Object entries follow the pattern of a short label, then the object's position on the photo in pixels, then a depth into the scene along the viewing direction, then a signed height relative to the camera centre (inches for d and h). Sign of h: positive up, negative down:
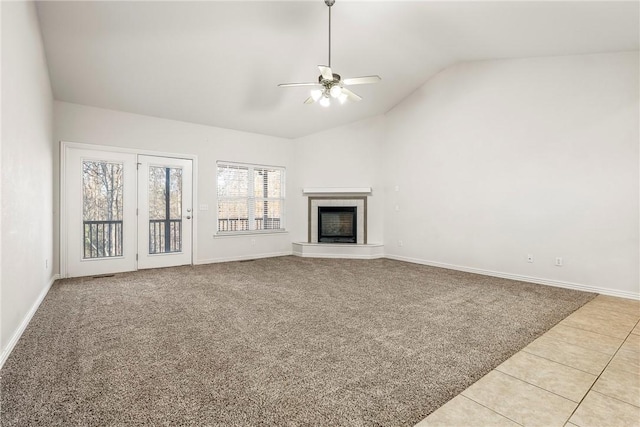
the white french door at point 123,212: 185.0 -5.8
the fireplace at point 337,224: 270.4 -16.3
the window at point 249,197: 248.2 +5.7
